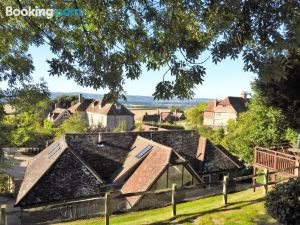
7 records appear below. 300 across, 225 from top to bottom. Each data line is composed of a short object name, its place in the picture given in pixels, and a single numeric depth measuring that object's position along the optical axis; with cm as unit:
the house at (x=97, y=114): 5136
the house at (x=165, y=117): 6664
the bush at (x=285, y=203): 760
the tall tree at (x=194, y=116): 5446
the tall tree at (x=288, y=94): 1441
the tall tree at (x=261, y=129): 1622
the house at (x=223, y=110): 5399
